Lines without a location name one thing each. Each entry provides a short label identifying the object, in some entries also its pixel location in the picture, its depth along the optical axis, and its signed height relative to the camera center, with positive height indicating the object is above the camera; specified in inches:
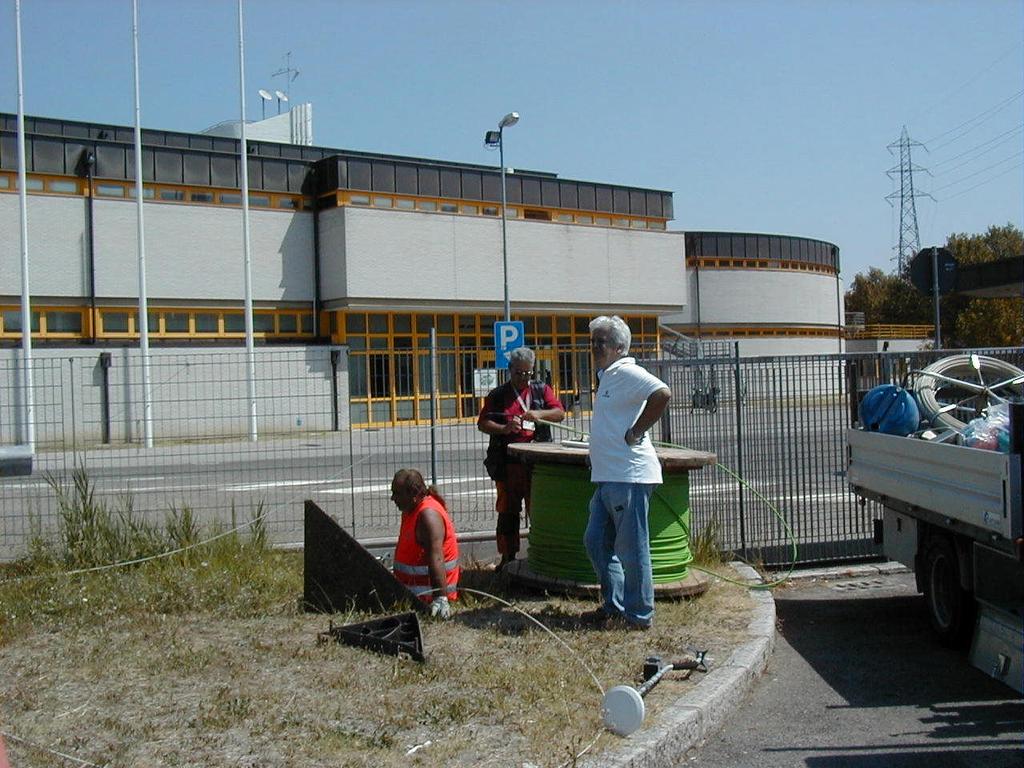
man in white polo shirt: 244.5 -22.7
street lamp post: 1066.7 +254.8
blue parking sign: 745.0 +37.6
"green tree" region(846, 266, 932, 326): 2377.0 +188.5
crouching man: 268.2 -40.9
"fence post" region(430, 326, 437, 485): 370.0 -7.9
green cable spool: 276.2 -38.0
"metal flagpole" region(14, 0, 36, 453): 862.3 +144.0
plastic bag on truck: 228.8 -12.8
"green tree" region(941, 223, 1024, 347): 1761.8 +86.6
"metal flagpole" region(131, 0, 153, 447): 929.5 +109.4
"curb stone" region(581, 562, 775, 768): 176.7 -62.1
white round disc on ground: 180.5 -56.8
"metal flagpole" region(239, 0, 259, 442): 1003.4 +165.9
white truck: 205.5 -35.5
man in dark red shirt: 319.0 -14.3
